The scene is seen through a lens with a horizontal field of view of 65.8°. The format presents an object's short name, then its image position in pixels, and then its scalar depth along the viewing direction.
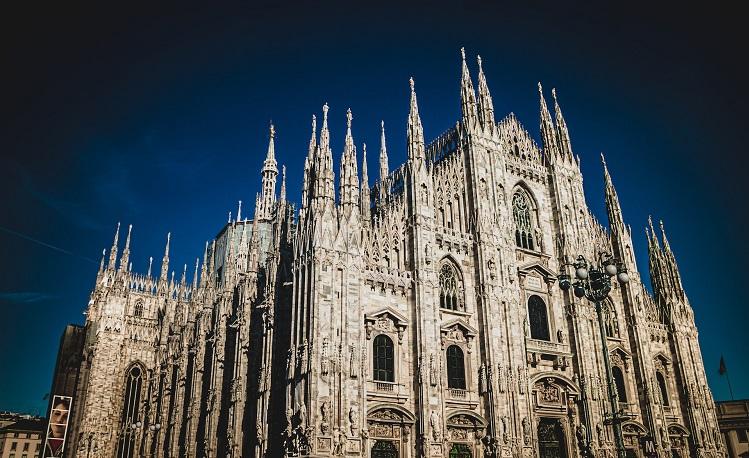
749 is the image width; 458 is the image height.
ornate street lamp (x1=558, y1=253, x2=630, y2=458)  17.67
